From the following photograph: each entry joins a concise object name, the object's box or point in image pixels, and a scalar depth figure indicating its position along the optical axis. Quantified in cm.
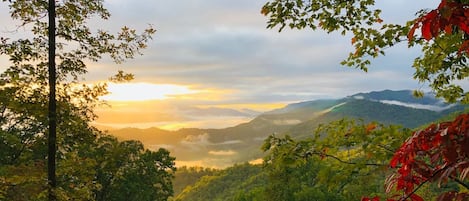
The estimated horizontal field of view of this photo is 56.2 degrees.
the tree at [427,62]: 269
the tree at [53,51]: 969
